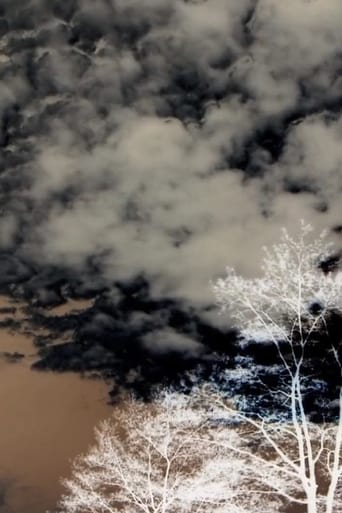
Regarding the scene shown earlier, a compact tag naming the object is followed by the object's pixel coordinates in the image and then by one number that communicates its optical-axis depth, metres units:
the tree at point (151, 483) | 21.06
